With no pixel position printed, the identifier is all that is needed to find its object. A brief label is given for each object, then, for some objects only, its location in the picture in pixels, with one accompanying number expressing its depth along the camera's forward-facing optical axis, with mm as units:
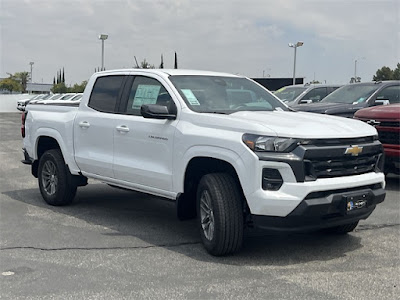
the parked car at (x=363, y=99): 11250
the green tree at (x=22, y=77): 108312
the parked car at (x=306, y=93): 14616
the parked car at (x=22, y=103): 41519
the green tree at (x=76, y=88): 79550
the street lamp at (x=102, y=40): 38188
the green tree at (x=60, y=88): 84819
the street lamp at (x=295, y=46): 46681
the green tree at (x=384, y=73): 69812
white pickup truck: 4777
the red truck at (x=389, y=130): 8305
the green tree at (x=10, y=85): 99312
